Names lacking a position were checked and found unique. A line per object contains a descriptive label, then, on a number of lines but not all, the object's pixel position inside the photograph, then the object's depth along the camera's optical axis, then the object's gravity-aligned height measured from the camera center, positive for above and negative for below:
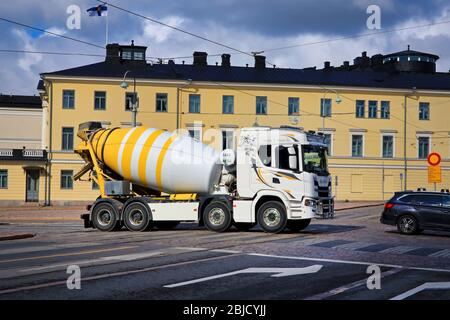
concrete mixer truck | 22.12 -0.34
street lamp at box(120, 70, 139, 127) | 36.79 +3.71
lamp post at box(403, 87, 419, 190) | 63.53 +4.24
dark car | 23.14 -1.43
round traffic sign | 40.77 +0.90
